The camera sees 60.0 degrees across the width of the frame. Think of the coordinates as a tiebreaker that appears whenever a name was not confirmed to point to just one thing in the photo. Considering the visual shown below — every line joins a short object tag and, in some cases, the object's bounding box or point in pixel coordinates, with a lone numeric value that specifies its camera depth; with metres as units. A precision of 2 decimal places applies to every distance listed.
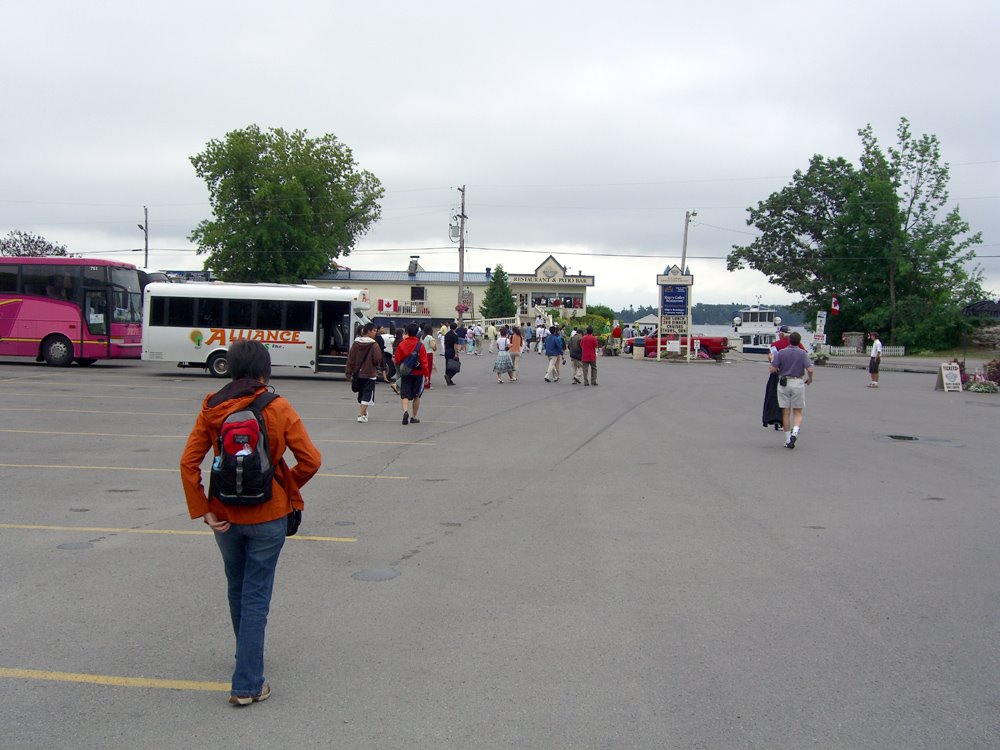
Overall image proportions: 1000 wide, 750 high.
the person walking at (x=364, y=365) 15.73
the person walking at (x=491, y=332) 61.27
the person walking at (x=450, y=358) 25.69
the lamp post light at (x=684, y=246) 56.09
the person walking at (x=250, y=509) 4.14
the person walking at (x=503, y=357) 27.48
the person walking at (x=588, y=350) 26.28
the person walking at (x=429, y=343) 23.51
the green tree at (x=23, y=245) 60.94
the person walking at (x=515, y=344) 27.41
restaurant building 84.44
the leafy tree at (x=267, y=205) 63.16
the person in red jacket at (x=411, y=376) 15.90
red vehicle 46.81
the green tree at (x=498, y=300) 86.88
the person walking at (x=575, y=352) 26.91
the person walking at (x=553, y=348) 28.05
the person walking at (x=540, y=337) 55.77
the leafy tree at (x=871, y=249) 58.25
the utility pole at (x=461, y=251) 54.50
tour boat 78.56
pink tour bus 28.03
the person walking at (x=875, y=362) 27.26
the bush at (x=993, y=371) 27.44
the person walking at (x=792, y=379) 13.54
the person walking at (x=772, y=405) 15.70
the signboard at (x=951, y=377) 26.56
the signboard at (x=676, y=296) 45.19
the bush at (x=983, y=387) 26.45
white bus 26.41
